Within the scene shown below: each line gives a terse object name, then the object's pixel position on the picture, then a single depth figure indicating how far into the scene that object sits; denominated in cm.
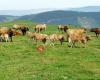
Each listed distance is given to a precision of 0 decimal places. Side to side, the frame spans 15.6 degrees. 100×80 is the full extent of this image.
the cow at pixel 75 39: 4584
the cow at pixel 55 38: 4731
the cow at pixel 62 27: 7588
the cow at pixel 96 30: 6875
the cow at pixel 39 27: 7519
